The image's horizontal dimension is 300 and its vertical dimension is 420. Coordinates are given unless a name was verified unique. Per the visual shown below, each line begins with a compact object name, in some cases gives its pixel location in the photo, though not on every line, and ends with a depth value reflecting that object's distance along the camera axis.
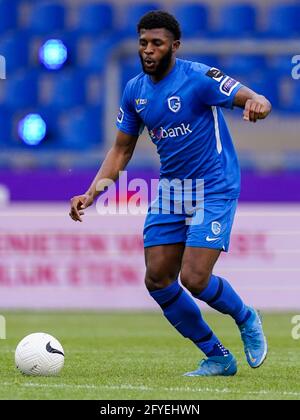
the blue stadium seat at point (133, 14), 16.75
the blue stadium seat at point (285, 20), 16.78
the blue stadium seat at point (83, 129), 15.55
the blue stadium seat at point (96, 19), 17.08
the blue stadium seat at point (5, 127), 15.70
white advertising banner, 12.82
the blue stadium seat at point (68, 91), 16.23
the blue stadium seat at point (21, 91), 16.19
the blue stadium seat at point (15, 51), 16.53
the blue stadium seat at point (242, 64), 16.21
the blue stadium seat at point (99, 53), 16.27
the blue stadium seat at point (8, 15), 17.08
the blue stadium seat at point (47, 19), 16.91
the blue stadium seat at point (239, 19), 17.05
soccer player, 6.95
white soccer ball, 7.10
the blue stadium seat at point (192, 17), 16.98
